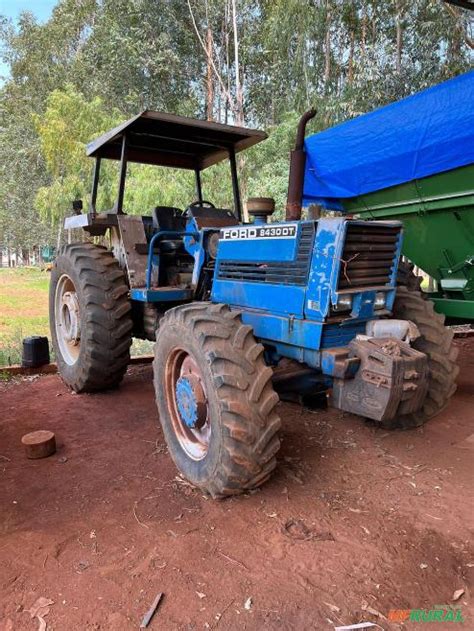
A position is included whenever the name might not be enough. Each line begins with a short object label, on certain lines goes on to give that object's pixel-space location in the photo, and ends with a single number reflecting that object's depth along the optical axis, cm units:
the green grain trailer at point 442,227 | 456
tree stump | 336
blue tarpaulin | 436
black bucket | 559
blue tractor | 264
